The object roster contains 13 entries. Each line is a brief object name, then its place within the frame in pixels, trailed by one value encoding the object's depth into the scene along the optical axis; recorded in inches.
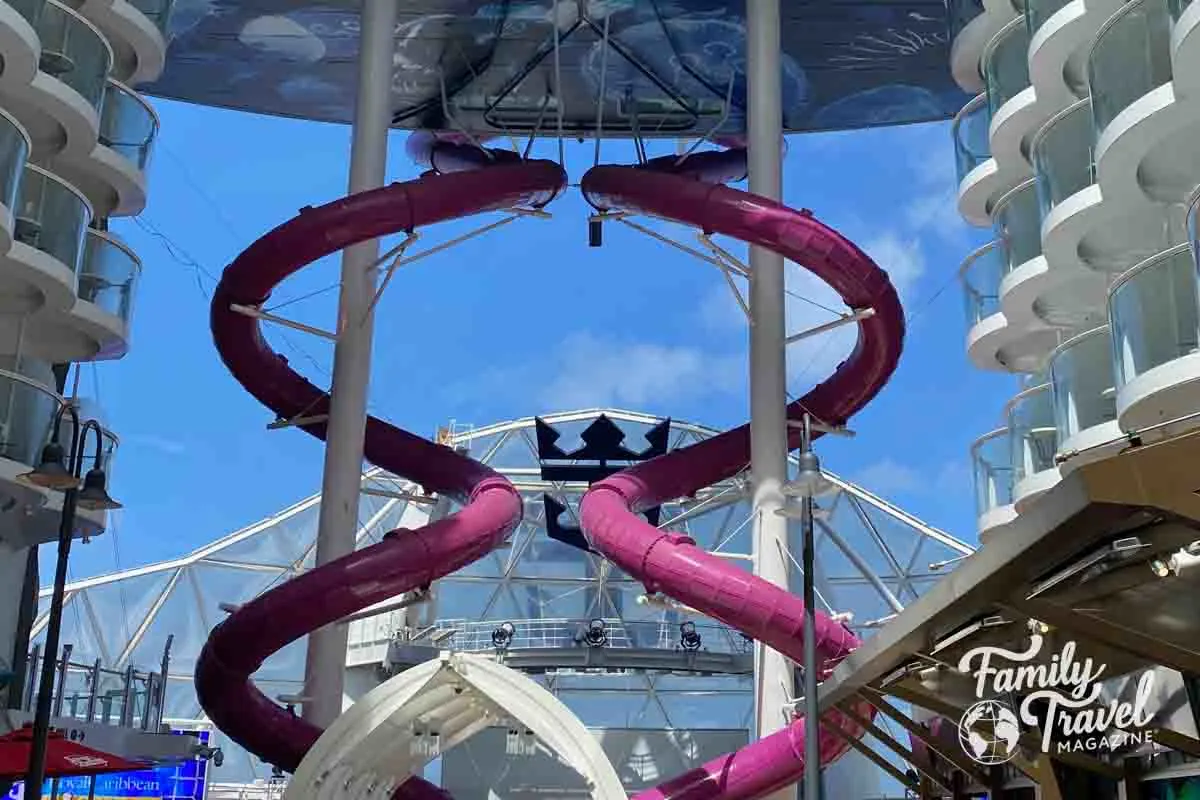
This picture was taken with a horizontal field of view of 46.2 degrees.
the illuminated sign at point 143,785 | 1096.2
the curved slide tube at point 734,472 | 698.2
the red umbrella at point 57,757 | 572.1
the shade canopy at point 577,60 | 1119.6
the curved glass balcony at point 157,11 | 907.4
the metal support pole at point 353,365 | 782.5
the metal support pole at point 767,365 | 775.7
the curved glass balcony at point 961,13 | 912.3
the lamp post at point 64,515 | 437.1
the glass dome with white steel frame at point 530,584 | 1541.6
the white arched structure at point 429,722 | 535.6
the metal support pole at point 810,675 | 471.8
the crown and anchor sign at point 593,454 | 1101.7
